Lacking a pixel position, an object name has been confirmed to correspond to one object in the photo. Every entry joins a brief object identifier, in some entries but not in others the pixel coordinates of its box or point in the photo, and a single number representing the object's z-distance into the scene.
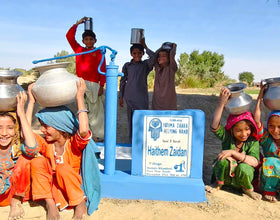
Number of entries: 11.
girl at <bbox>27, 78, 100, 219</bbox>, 2.57
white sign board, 2.98
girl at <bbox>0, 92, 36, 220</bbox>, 2.60
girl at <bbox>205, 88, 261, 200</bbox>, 3.01
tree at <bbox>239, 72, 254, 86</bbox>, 60.39
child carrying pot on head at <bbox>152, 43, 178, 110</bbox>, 4.02
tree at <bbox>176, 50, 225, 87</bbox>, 18.55
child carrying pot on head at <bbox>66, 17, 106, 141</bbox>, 4.65
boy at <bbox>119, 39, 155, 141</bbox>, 4.30
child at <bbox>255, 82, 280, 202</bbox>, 2.98
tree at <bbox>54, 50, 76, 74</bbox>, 14.34
